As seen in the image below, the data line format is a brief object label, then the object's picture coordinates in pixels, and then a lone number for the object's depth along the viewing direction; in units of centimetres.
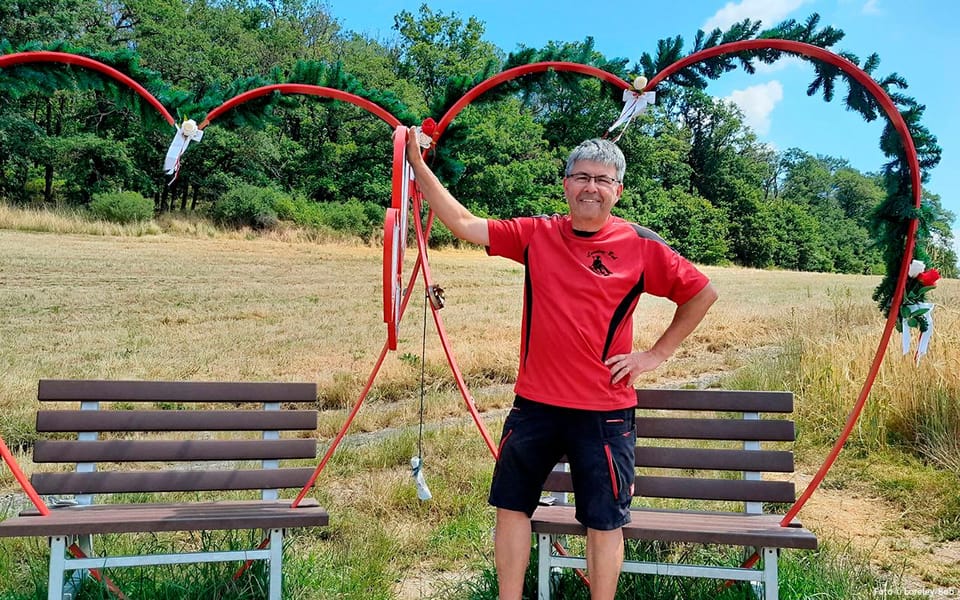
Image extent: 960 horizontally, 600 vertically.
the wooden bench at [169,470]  265
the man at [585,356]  242
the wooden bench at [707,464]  281
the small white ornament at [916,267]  275
